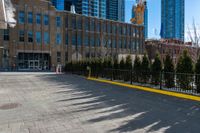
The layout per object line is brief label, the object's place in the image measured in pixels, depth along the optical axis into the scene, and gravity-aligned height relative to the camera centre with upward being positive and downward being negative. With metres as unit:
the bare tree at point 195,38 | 25.73 +2.98
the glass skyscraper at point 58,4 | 111.44 +32.44
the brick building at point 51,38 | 44.66 +5.88
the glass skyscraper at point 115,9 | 133.25 +35.67
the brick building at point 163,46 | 61.65 +4.83
